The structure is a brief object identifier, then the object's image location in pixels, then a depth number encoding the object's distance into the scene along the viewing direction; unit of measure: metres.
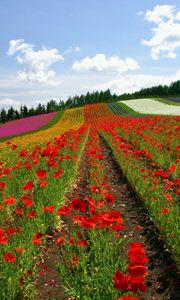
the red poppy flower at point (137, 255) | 2.62
